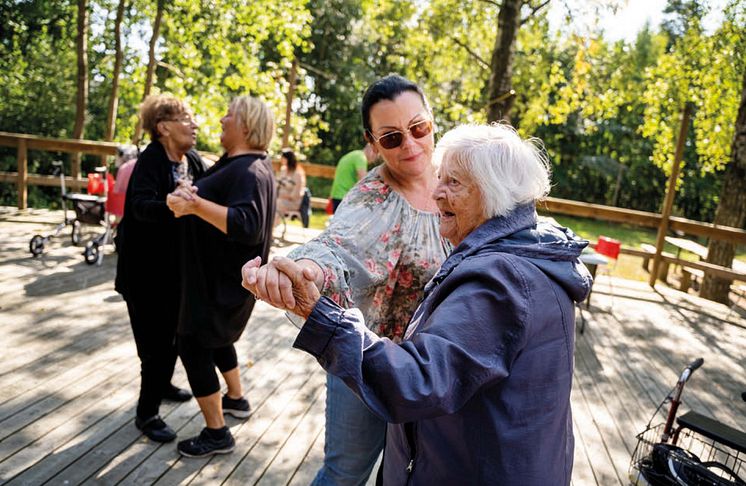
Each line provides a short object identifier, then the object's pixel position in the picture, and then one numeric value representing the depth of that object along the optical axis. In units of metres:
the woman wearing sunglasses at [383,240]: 1.71
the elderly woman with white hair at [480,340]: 1.04
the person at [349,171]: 6.51
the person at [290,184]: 8.86
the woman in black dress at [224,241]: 2.67
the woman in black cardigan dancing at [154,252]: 2.85
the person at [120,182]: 5.69
